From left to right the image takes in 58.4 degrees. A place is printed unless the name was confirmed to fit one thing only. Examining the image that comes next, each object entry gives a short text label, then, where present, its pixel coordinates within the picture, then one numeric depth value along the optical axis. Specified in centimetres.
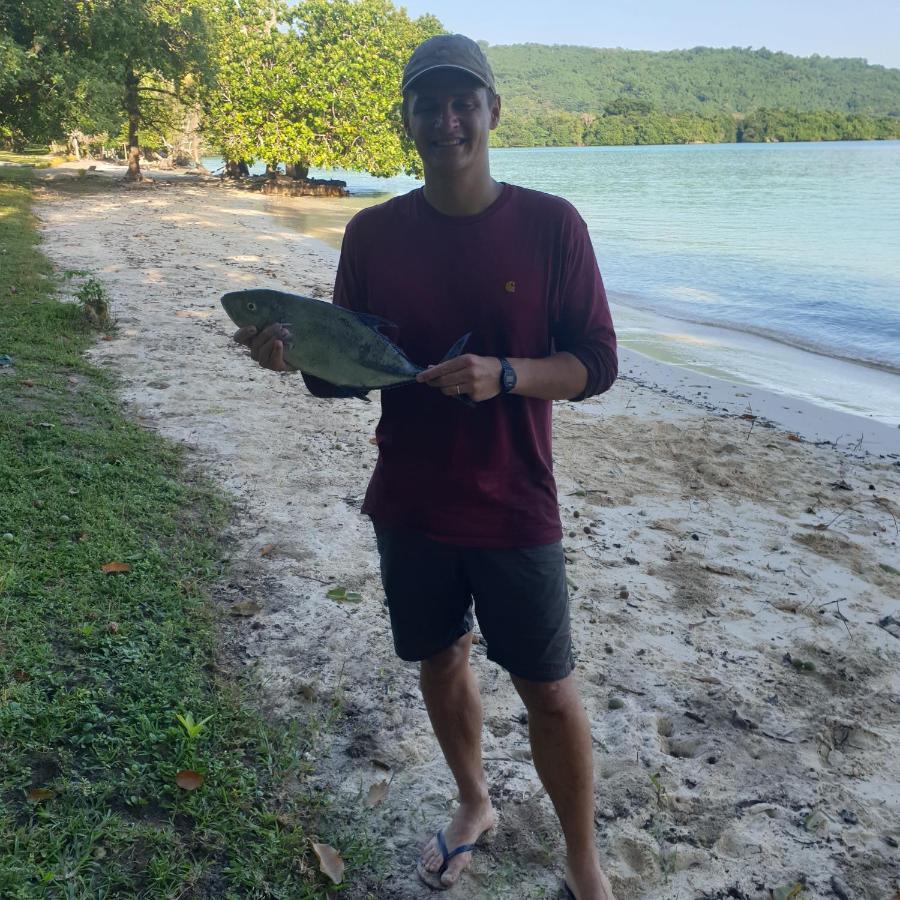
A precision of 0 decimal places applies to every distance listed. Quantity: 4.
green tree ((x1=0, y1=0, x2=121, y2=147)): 2127
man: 195
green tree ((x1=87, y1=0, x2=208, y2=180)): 2295
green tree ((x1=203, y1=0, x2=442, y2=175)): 3422
